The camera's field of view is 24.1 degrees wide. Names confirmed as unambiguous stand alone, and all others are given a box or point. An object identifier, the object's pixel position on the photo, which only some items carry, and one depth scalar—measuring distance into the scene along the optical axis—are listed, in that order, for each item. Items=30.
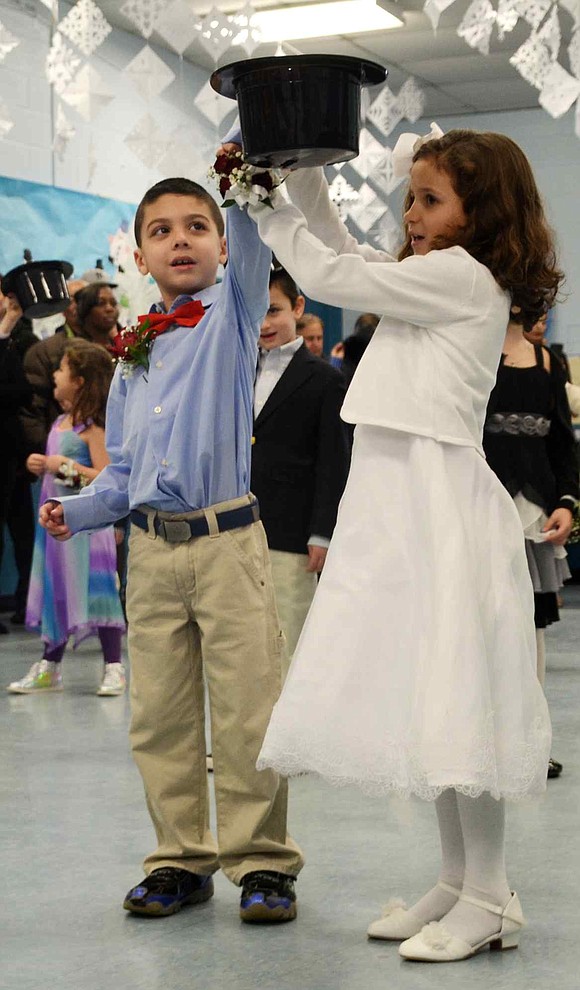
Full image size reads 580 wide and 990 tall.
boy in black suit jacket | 3.63
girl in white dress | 2.02
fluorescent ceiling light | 8.59
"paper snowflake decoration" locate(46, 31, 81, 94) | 7.14
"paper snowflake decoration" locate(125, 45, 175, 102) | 6.42
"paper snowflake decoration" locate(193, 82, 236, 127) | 6.48
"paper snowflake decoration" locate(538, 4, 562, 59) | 5.53
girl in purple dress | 5.07
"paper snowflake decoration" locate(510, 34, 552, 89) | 5.75
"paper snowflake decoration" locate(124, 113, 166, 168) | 7.27
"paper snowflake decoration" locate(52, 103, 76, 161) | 6.86
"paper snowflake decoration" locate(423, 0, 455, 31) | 5.05
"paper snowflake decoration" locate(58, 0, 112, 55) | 6.81
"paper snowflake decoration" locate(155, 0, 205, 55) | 6.25
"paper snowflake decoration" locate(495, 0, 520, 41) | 6.02
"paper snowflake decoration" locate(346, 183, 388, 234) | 9.91
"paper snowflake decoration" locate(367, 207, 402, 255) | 10.06
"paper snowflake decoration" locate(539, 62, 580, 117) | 5.77
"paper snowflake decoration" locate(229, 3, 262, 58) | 5.87
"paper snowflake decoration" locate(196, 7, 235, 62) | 5.91
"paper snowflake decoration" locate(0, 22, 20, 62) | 7.20
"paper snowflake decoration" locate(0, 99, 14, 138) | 7.56
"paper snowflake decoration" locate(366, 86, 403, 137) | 8.85
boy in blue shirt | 2.36
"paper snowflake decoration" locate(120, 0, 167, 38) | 6.11
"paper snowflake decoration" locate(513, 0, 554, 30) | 6.14
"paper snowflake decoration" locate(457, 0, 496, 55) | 5.78
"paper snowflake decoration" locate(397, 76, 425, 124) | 8.80
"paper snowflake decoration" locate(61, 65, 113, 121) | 7.16
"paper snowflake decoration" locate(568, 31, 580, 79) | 5.74
